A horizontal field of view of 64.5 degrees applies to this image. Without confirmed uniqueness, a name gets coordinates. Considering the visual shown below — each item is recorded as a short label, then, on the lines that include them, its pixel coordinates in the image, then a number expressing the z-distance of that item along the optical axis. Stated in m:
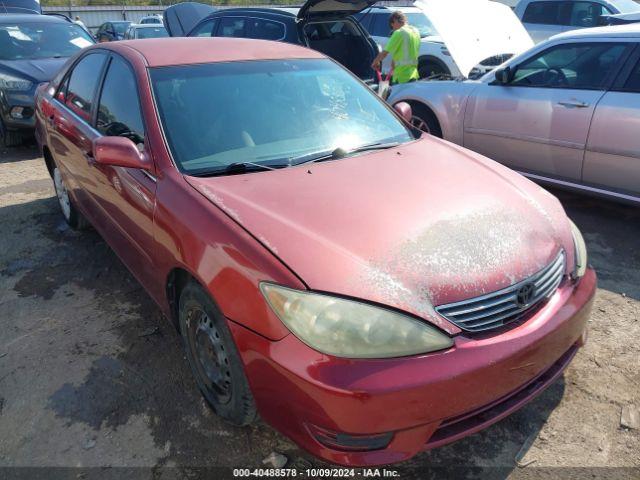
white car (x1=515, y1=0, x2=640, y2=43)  10.59
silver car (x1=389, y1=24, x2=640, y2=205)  3.98
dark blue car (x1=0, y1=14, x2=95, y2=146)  6.58
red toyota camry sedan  1.74
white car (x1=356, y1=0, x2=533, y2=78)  5.41
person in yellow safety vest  6.77
